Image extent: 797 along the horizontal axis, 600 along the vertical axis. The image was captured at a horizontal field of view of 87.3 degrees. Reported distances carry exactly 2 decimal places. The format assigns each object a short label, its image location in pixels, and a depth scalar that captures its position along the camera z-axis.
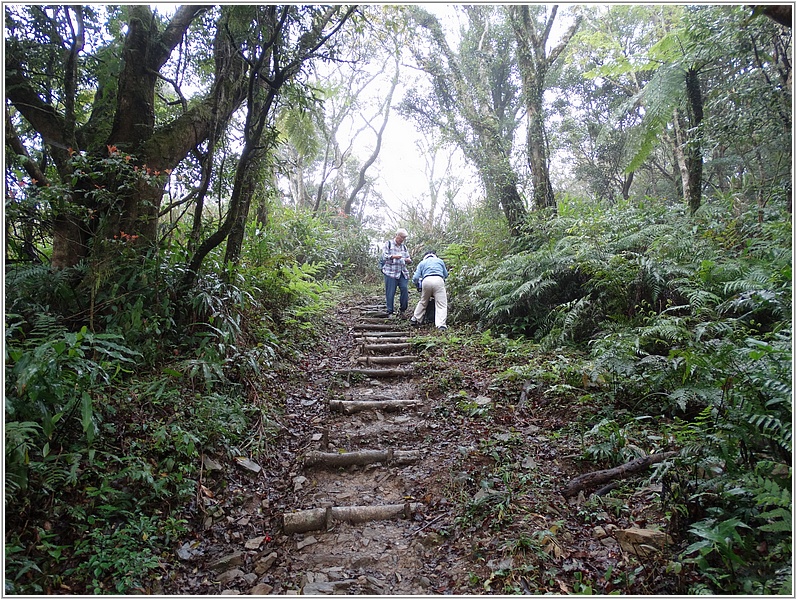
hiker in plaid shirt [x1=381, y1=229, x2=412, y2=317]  8.89
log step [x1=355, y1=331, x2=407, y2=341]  7.81
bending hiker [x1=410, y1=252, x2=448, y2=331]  7.85
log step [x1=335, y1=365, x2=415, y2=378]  5.97
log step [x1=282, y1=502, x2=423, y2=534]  3.06
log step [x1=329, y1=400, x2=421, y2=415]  4.91
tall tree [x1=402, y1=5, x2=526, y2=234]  9.09
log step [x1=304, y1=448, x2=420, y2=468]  3.88
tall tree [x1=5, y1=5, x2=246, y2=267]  4.47
